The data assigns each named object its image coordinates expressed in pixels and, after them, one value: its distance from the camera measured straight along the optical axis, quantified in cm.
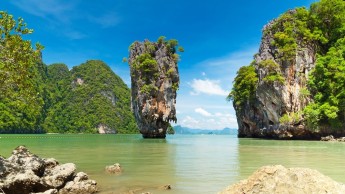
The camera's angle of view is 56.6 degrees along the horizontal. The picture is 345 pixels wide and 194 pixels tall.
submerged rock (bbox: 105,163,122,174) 1209
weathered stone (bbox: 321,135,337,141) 3622
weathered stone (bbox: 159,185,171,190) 882
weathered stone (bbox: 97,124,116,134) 12752
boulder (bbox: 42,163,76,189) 897
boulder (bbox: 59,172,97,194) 864
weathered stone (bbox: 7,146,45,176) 952
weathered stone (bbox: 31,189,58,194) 746
